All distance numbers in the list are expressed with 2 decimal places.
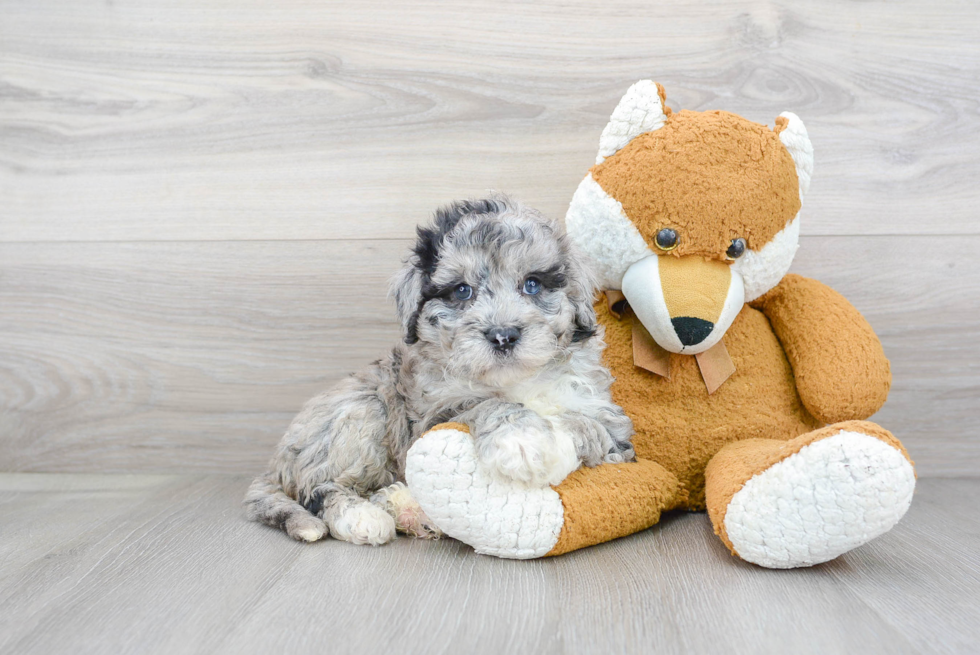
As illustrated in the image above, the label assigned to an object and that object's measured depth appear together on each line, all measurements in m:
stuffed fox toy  0.53
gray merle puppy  0.56
